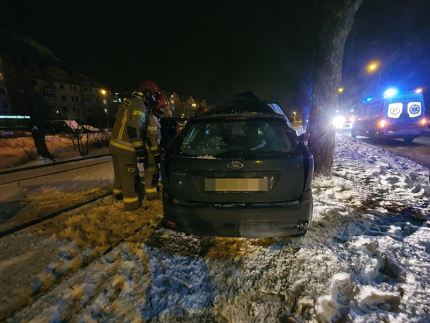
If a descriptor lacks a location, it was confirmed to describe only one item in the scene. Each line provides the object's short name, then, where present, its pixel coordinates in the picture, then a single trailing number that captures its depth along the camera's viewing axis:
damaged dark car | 2.59
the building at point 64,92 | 37.22
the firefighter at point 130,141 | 3.90
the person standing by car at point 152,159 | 4.46
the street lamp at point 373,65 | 24.70
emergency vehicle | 10.89
